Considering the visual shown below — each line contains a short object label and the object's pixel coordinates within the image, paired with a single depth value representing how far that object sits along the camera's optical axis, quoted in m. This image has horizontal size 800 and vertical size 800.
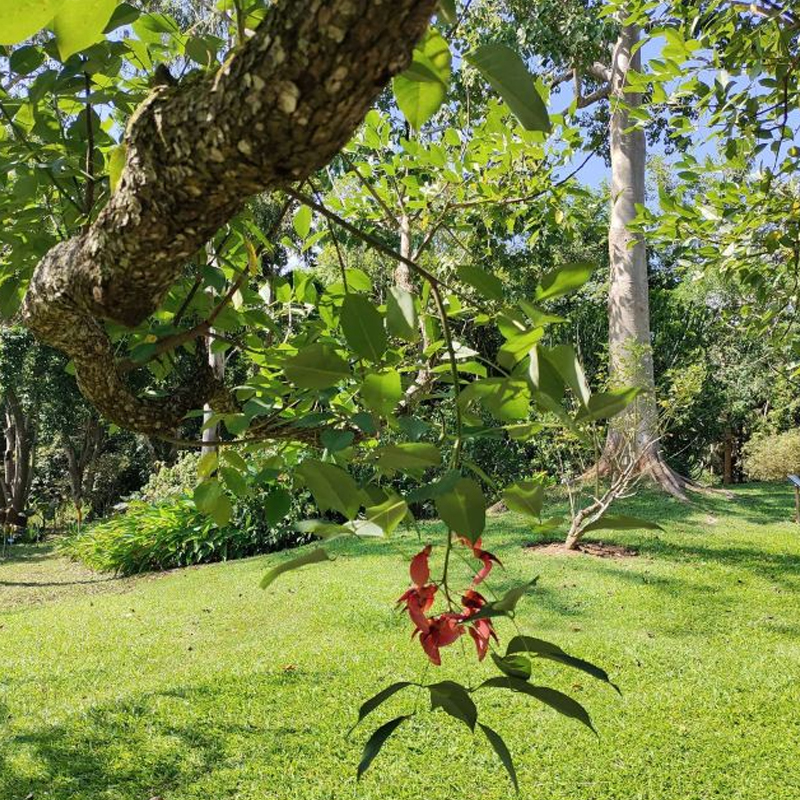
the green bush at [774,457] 9.59
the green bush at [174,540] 6.59
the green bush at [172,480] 8.09
